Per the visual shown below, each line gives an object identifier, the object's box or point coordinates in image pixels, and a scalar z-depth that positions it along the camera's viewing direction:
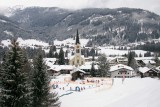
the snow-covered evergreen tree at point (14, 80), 26.05
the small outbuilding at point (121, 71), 105.56
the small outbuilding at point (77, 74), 86.22
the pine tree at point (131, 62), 120.22
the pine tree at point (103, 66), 92.94
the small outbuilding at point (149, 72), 108.47
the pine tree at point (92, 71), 95.31
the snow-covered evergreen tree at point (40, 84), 33.03
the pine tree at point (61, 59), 140.00
